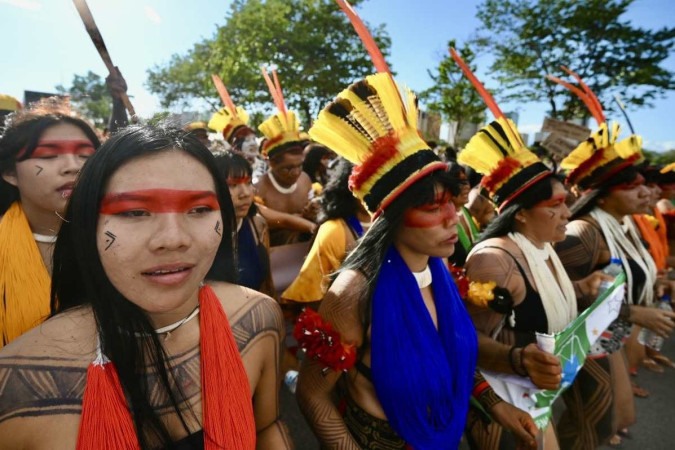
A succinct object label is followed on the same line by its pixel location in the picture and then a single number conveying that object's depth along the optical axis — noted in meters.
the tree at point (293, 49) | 20.02
